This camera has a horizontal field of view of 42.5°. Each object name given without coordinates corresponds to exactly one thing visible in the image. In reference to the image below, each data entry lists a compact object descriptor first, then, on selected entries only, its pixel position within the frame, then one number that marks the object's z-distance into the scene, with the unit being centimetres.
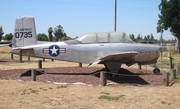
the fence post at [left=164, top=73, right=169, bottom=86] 1007
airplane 1248
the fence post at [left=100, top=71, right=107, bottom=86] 986
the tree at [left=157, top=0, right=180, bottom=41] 4659
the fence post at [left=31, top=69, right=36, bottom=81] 1083
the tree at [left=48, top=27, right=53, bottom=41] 7771
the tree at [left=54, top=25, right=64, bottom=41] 8564
